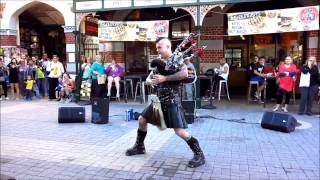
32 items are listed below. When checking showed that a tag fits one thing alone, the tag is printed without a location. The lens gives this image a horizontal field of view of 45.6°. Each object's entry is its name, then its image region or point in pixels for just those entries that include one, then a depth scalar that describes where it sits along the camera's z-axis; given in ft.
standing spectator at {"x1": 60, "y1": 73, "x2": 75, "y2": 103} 44.37
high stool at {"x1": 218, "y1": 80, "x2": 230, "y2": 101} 42.74
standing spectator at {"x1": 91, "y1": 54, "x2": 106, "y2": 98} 39.88
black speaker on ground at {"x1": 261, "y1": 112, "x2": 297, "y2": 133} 26.02
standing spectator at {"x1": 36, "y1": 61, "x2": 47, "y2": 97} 48.43
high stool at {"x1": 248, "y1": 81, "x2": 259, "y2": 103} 39.68
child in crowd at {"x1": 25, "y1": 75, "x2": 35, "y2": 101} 45.62
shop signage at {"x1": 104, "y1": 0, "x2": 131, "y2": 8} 39.29
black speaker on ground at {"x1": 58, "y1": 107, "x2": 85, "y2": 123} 29.73
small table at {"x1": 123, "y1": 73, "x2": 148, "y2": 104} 42.16
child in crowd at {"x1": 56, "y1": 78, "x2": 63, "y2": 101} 44.93
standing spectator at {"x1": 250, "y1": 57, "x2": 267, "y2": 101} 39.55
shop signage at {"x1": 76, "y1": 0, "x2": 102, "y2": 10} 40.50
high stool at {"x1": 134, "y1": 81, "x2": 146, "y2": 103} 41.38
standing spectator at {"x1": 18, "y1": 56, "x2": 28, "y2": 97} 47.09
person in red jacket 34.91
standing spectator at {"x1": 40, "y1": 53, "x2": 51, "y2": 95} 48.89
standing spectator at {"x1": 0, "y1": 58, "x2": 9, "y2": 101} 45.88
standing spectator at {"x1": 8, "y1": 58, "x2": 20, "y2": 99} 46.32
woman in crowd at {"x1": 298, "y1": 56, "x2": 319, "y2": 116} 33.30
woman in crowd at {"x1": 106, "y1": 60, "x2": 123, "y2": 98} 42.42
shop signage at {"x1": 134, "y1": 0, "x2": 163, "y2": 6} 38.11
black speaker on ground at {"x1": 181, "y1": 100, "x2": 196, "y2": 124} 29.32
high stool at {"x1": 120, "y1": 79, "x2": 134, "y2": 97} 43.23
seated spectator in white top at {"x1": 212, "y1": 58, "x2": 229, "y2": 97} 42.80
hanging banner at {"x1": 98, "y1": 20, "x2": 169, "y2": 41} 38.83
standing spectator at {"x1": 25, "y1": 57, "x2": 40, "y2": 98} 47.09
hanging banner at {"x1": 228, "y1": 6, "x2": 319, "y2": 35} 33.88
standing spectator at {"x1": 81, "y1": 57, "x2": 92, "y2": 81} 42.14
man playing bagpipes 17.39
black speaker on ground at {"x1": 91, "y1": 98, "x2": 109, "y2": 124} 29.32
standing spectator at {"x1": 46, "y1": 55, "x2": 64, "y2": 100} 45.29
